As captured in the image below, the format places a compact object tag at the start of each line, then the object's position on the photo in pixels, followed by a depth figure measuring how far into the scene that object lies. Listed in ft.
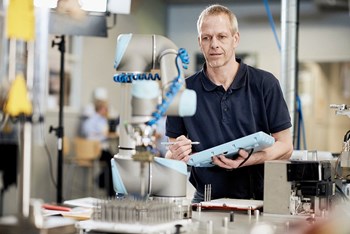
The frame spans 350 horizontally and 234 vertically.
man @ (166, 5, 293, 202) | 10.56
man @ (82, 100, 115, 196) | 32.09
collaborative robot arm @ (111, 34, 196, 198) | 7.86
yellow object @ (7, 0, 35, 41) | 6.75
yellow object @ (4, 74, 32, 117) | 6.75
